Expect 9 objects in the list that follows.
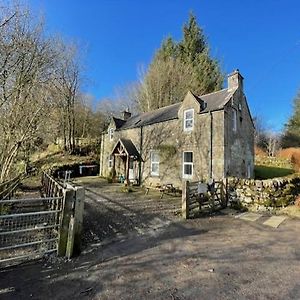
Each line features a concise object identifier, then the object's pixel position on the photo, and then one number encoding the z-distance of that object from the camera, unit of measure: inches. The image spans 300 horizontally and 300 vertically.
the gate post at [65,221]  209.4
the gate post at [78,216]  215.3
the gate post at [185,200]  352.5
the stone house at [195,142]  543.8
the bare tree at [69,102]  1095.0
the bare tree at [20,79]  346.3
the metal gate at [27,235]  206.7
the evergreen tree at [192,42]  1385.3
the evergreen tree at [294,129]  1181.8
